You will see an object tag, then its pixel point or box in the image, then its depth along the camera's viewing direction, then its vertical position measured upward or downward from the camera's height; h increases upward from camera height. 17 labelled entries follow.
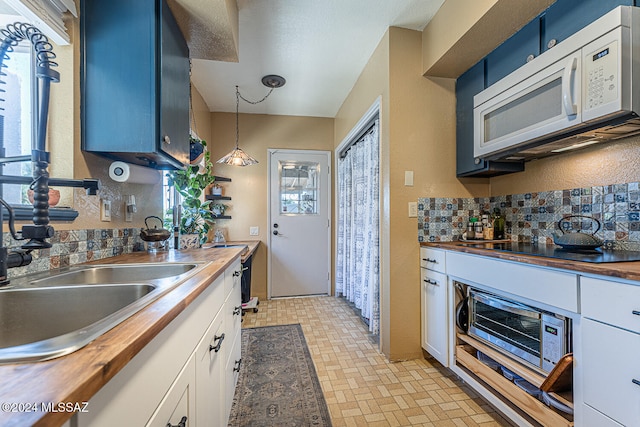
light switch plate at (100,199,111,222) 1.43 +0.02
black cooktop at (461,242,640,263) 1.16 -0.20
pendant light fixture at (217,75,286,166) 2.96 +0.63
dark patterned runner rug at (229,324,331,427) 1.55 -1.11
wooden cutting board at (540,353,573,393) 1.12 -0.67
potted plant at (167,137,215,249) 2.32 +0.12
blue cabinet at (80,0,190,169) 1.31 +0.64
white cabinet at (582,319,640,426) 0.92 -0.54
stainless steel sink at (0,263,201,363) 0.80 -0.27
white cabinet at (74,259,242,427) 0.48 -0.39
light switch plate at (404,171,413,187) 2.18 +0.27
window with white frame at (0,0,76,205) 1.07 +0.53
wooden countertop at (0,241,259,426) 0.32 -0.22
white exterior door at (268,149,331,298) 3.92 -0.13
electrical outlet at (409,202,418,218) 2.18 +0.02
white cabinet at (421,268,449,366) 1.89 -0.71
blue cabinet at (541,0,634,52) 1.27 +0.95
